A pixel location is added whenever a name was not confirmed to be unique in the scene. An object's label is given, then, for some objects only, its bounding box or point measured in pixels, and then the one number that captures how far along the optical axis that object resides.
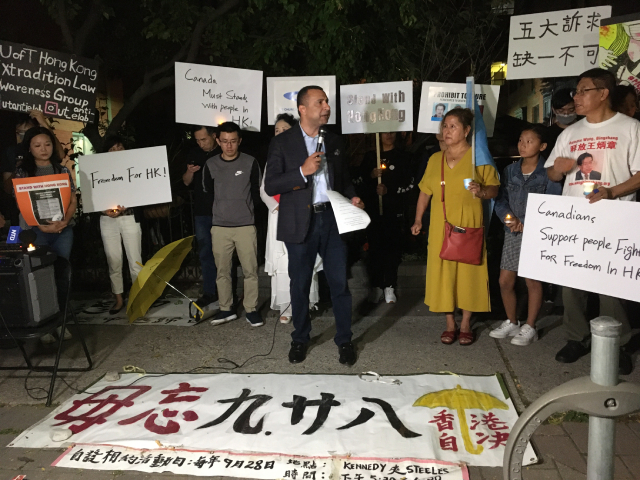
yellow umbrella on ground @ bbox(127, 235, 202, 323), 4.77
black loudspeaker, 3.78
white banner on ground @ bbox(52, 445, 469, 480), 2.81
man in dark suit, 4.13
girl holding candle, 4.45
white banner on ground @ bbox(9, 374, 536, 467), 3.08
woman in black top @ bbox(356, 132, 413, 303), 5.93
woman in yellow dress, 4.36
